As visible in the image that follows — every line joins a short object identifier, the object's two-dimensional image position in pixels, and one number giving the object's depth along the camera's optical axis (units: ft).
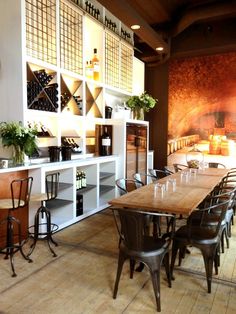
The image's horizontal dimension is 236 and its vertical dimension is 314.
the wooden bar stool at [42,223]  10.94
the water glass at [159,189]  9.81
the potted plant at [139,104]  19.93
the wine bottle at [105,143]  17.25
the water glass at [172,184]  10.61
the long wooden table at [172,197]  8.04
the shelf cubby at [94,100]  16.85
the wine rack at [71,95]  14.78
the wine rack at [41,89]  12.51
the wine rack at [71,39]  14.26
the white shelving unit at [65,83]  11.99
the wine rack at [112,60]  17.89
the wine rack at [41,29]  12.51
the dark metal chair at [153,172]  15.22
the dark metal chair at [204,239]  8.23
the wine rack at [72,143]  15.52
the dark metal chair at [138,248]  7.25
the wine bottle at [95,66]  16.77
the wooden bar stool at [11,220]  9.72
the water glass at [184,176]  12.74
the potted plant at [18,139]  11.07
